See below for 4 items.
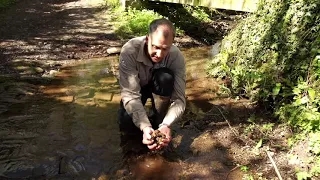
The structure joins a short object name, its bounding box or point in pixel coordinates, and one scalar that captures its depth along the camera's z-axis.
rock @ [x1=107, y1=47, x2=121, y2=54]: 6.96
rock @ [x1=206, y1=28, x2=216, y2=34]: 9.22
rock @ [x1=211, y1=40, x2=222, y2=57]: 7.59
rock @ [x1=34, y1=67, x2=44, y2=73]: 5.81
